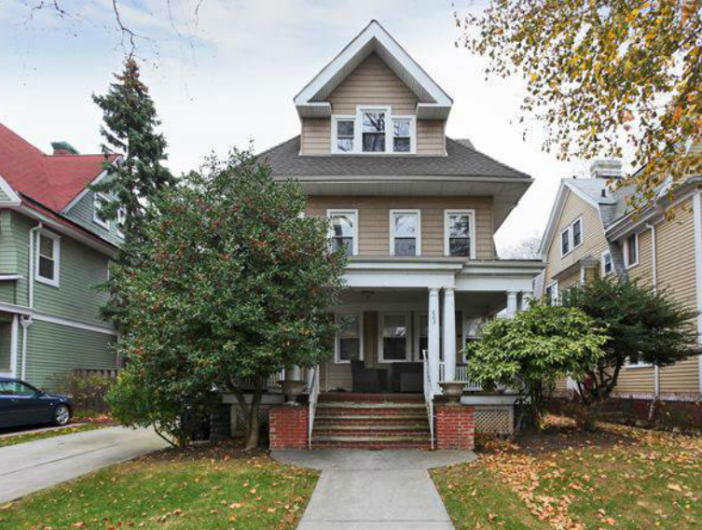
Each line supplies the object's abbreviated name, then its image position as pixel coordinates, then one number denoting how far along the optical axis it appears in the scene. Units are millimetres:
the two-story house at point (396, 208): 13148
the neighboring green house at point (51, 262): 16500
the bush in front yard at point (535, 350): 10312
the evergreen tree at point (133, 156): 19500
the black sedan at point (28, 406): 13570
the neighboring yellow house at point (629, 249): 15031
